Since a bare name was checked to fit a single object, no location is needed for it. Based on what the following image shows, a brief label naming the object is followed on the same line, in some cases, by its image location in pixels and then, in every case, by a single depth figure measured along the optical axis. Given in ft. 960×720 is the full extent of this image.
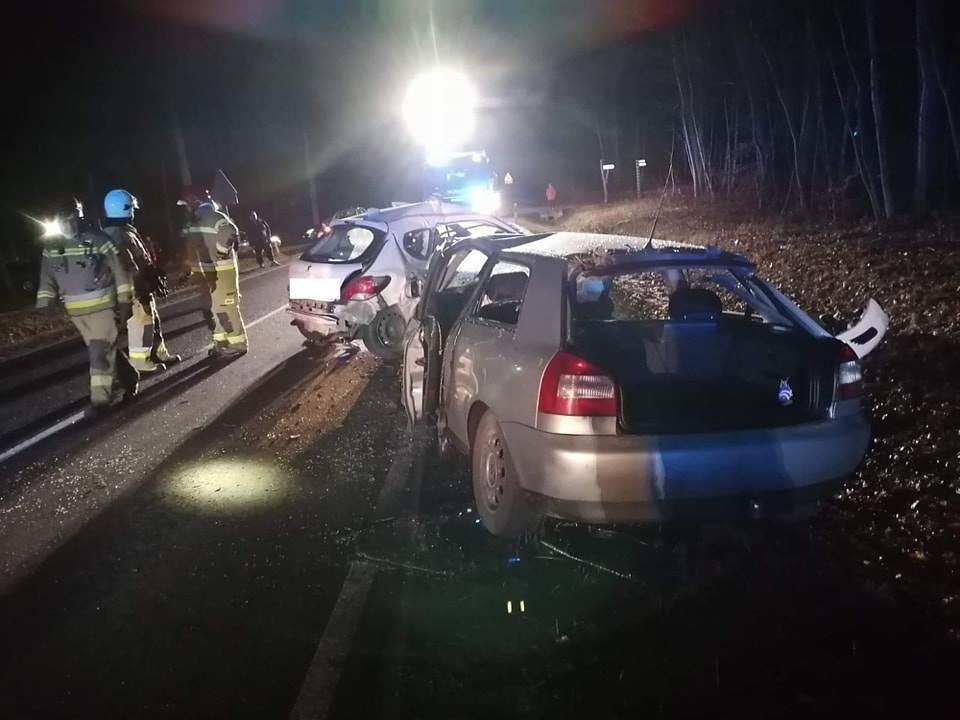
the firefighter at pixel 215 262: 33.91
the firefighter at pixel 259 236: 77.66
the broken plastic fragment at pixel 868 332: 15.69
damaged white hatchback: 30.78
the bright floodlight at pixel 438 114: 115.44
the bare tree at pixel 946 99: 49.89
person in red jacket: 116.37
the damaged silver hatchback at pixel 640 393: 13.15
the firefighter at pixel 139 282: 28.66
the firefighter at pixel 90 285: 26.22
